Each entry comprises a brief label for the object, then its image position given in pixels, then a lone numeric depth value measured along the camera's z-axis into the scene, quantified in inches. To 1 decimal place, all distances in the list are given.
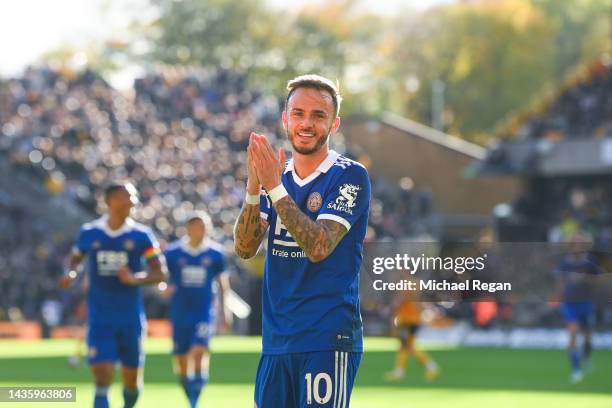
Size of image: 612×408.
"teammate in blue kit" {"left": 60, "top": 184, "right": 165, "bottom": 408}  551.8
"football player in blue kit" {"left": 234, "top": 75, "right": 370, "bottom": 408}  277.7
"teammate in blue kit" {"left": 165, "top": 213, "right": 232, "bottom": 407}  708.0
